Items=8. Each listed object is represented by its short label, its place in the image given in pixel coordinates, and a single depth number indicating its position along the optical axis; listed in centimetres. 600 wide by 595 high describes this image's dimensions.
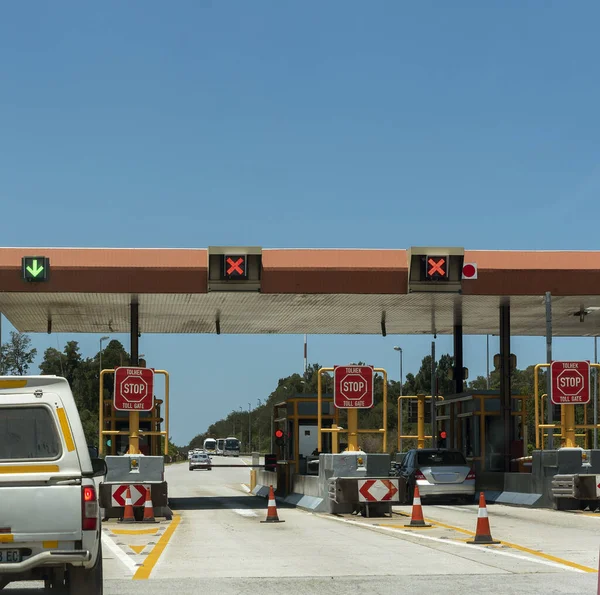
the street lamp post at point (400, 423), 3779
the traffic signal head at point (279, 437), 3525
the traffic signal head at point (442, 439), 3544
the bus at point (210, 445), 14012
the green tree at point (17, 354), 11881
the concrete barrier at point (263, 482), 3635
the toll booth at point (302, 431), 3331
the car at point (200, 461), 8481
